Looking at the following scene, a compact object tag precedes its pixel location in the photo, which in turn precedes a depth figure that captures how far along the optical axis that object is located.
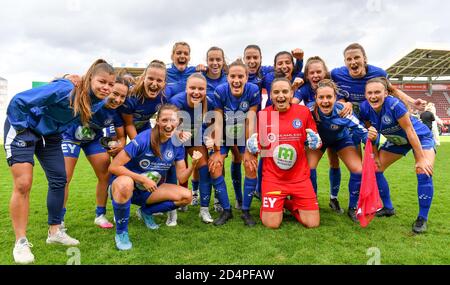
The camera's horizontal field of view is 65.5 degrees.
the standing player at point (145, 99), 3.80
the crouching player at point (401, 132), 3.64
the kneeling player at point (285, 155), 3.79
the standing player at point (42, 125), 2.79
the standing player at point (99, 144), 3.72
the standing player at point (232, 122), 3.93
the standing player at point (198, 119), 3.81
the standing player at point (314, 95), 4.24
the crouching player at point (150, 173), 3.23
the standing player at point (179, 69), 4.50
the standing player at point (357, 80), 4.07
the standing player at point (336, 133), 3.81
